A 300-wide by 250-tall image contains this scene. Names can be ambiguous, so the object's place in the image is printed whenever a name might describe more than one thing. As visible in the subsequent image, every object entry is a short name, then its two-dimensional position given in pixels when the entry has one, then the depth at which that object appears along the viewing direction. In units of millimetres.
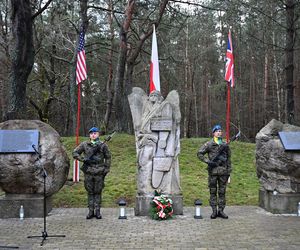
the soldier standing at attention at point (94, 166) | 8531
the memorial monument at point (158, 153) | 8883
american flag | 12422
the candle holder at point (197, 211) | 8555
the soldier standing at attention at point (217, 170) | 8648
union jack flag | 12195
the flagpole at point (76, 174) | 12211
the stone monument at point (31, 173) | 8430
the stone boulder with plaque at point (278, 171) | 8930
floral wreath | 8344
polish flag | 10227
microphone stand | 6645
